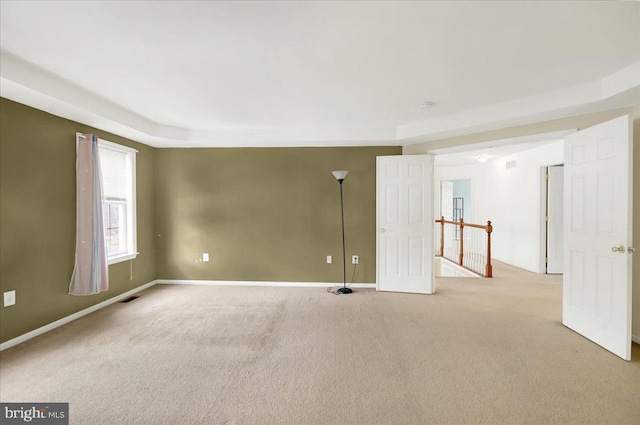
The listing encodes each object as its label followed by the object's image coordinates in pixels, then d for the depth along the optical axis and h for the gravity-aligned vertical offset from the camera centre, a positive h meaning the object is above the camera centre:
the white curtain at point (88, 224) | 3.22 -0.17
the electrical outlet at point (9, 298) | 2.61 -0.82
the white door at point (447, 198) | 10.02 +0.35
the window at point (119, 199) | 3.90 +0.15
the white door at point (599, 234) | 2.41 -0.25
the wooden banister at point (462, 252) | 5.23 -0.99
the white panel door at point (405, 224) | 4.27 -0.24
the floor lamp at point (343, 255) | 4.22 -0.77
